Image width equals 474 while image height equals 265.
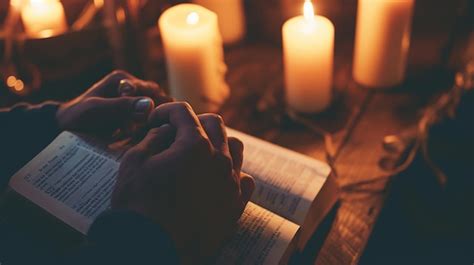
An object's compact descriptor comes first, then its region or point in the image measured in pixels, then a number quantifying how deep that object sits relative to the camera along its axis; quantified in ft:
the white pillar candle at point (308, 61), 2.79
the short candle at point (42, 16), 3.47
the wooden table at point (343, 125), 2.34
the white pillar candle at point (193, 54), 2.84
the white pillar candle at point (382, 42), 2.88
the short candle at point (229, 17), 3.49
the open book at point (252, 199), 1.91
